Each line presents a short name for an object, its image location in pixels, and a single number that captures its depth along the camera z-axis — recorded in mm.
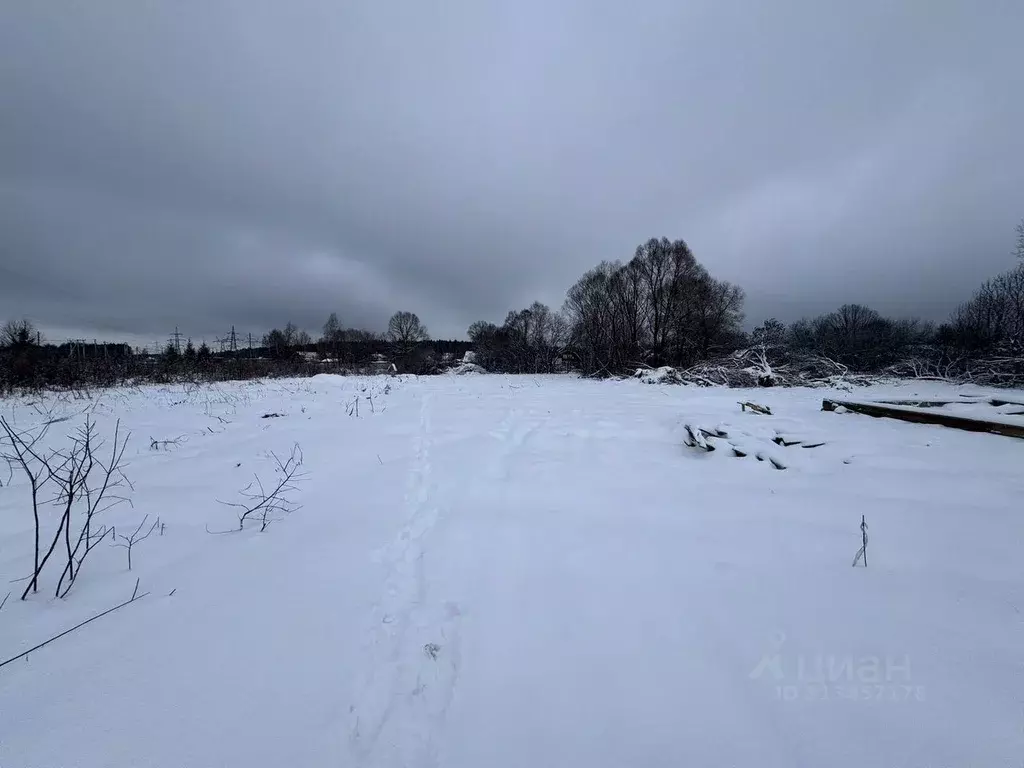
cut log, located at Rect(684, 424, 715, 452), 4073
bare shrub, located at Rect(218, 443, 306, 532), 2789
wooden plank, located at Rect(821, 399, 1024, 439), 4074
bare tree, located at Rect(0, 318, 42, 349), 24239
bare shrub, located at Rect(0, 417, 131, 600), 1946
